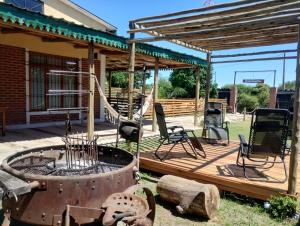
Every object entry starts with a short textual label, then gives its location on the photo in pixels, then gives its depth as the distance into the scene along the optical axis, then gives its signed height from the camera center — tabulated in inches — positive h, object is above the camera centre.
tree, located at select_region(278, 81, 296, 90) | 2011.6 +97.8
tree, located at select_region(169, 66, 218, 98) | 962.1 +46.2
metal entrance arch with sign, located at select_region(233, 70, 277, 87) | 882.1 +77.4
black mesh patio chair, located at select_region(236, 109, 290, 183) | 166.1 -21.3
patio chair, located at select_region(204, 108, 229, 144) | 271.9 -30.6
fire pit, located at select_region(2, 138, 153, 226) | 96.4 -38.0
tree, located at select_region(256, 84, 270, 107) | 1037.2 +7.3
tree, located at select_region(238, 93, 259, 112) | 1023.6 -20.3
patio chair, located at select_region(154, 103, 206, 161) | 211.2 -31.2
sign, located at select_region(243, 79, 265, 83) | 1002.1 +55.5
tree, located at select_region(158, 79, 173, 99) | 1023.3 +11.4
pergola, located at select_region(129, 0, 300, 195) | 142.1 +50.9
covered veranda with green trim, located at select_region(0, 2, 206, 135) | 208.1 +53.1
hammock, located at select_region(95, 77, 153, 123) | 191.5 -8.6
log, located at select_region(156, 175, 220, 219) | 135.3 -49.7
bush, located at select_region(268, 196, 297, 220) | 136.0 -52.3
